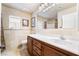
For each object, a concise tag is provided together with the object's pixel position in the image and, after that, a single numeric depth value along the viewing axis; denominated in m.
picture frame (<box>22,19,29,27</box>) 1.62
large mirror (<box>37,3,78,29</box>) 1.49
